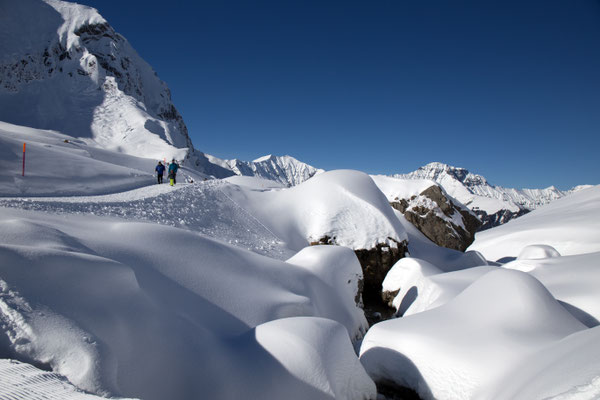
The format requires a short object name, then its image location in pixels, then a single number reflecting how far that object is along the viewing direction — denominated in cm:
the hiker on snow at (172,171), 1491
